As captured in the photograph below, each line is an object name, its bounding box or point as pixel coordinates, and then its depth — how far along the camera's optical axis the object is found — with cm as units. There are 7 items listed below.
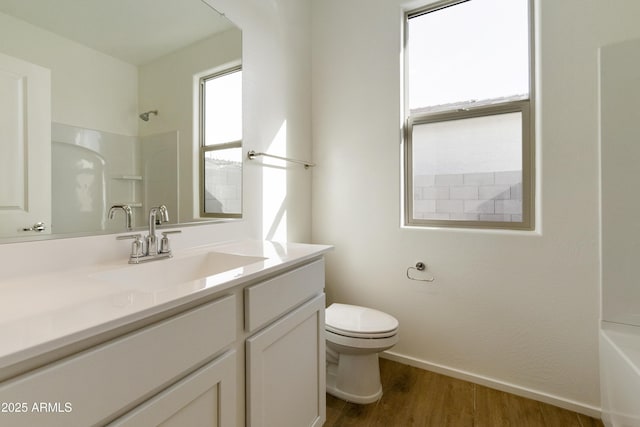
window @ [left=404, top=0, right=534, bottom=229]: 171
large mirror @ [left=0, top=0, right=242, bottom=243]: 85
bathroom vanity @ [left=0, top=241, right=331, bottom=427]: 46
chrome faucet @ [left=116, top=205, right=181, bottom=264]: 103
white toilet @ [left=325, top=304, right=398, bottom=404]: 151
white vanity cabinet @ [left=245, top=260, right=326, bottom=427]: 90
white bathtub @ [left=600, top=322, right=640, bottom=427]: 105
